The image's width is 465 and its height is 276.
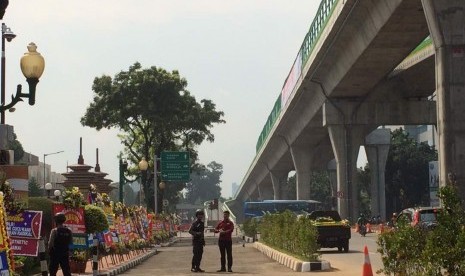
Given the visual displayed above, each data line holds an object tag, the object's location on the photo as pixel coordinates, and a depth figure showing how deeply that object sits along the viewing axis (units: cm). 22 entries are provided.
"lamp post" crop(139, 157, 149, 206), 4484
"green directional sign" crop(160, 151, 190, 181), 6425
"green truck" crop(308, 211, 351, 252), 3491
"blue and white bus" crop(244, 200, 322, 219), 7506
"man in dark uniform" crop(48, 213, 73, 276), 1627
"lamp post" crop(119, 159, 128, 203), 4272
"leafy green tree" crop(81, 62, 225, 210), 6359
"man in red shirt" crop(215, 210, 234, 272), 2447
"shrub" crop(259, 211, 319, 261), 2414
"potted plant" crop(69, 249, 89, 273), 2309
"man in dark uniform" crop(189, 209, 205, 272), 2466
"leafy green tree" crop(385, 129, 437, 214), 10438
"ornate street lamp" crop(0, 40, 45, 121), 1430
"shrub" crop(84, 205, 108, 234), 2189
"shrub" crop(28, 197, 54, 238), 2524
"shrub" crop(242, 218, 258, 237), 5420
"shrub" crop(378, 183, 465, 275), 1126
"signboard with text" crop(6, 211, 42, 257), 1645
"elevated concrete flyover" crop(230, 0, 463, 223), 3962
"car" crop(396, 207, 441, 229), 3017
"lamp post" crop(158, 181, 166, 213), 6410
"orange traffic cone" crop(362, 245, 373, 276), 1503
